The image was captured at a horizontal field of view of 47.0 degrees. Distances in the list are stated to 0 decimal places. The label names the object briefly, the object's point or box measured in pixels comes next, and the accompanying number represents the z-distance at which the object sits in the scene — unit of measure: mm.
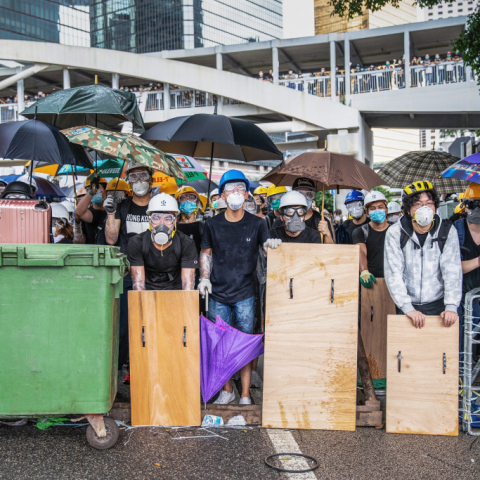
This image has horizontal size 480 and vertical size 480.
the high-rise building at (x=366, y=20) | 116688
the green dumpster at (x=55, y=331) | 3740
